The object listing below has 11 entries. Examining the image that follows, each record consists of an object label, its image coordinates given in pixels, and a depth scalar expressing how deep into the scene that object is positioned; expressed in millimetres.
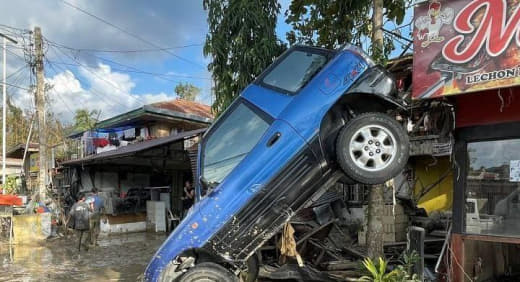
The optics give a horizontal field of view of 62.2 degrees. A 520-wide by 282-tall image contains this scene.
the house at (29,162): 24344
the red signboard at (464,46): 4016
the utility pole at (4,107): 21097
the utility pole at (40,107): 16828
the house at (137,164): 16016
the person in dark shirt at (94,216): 12602
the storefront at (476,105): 4102
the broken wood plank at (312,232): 6918
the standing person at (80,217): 11734
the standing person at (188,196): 13761
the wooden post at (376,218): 5848
